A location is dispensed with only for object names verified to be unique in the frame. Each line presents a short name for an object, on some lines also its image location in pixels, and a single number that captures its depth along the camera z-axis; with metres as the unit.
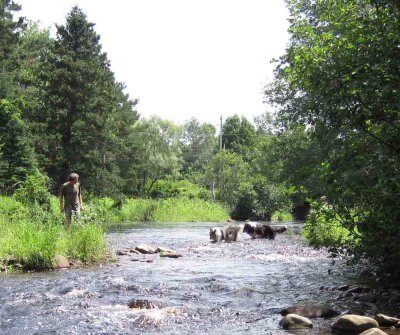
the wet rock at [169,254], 15.17
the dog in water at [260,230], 22.80
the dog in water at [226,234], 20.84
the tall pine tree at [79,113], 40.97
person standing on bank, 14.27
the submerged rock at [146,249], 15.86
